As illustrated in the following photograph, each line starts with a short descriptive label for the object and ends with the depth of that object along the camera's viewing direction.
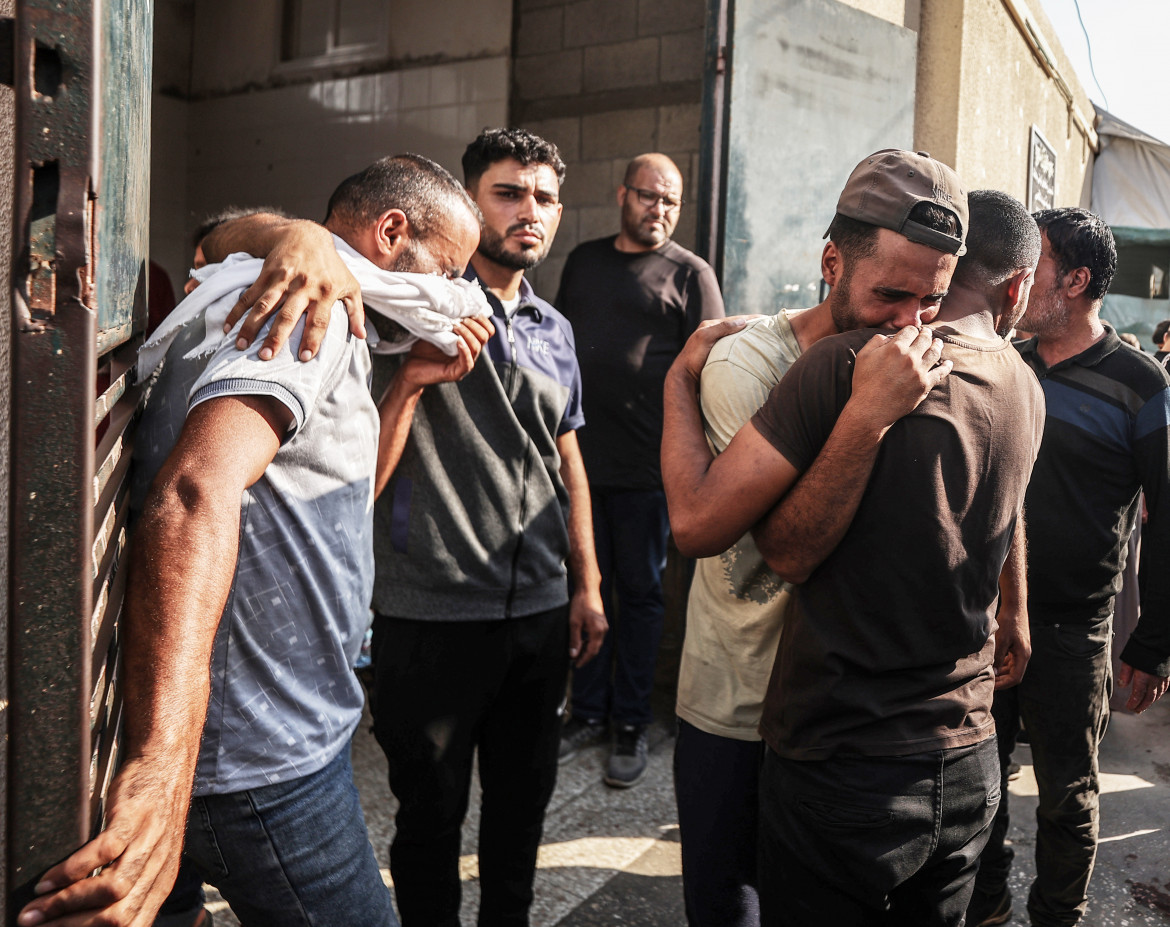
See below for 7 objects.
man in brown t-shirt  1.41
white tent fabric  11.00
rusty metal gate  0.73
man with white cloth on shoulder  0.92
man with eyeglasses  3.76
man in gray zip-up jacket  2.08
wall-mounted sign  7.12
